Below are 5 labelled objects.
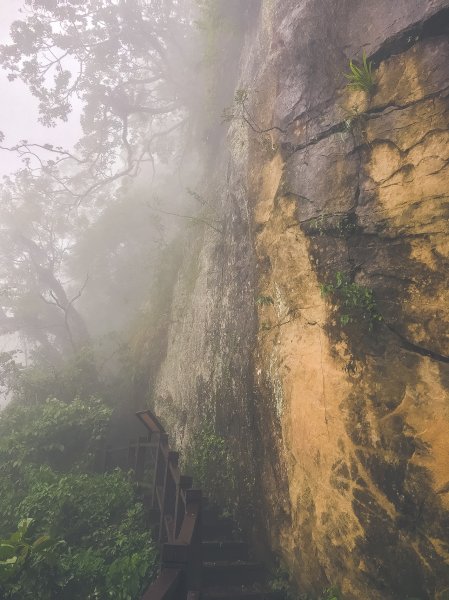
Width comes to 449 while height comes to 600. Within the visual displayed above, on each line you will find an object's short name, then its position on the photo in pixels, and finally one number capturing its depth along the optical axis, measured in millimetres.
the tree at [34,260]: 17922
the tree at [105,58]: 14758
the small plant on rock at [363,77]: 4695
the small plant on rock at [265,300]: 5686
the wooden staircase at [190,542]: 2699
